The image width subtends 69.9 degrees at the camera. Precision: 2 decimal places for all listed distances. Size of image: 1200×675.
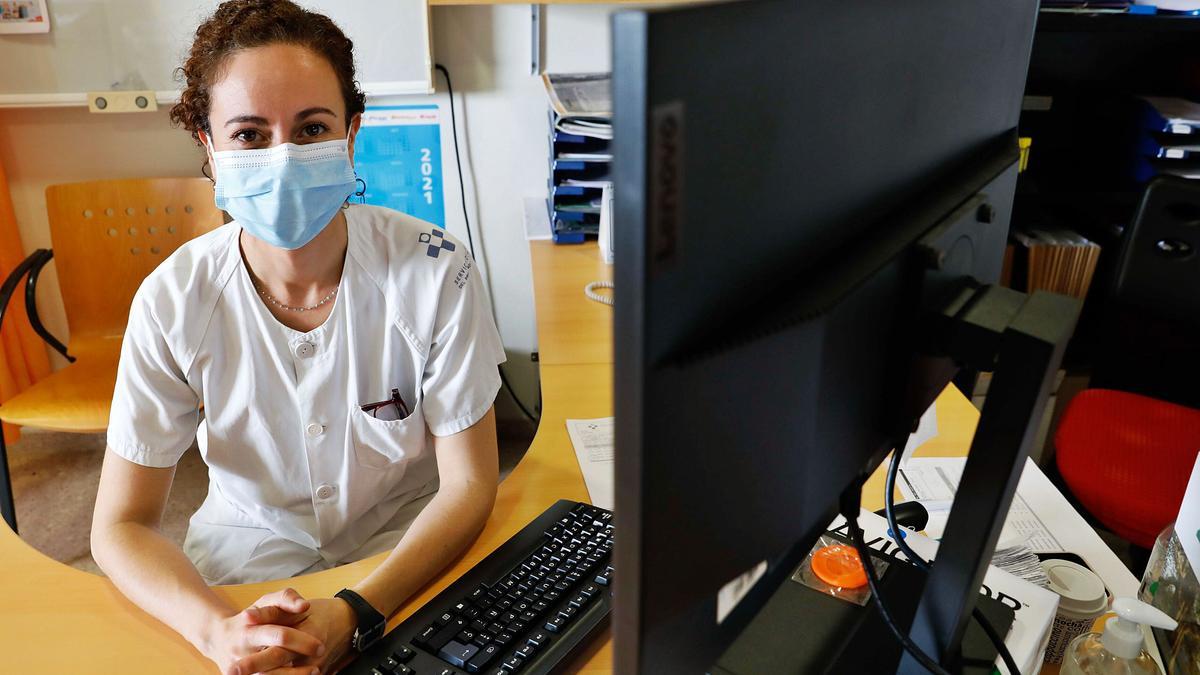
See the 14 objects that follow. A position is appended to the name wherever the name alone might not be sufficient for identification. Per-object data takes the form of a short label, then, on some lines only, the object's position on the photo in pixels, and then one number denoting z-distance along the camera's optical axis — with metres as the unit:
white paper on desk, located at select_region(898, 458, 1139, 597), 0.97
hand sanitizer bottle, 0.67
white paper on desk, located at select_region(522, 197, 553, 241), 2.35
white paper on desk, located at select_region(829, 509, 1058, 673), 0.72
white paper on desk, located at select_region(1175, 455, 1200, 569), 0.74
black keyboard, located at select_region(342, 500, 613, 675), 0.82
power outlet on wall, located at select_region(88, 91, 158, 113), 2.28
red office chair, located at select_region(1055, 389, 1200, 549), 1.50
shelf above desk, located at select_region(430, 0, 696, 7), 2.17
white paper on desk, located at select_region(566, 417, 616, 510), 1.16
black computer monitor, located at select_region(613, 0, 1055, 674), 0.33
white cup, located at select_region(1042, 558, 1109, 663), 0.81
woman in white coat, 1.14
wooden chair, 2.27
